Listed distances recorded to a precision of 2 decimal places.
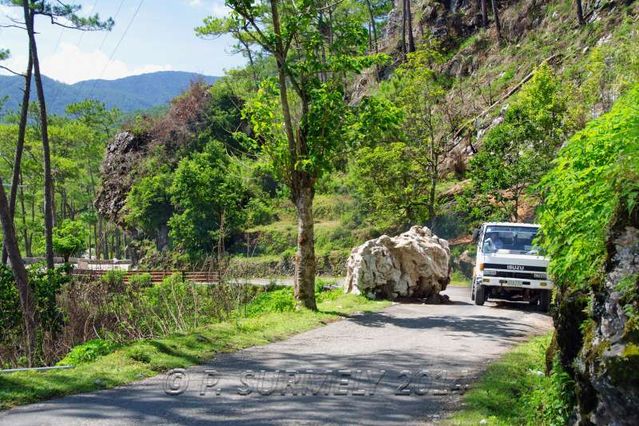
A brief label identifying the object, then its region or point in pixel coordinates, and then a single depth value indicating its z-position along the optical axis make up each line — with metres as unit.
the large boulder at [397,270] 19.75
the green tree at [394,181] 34.69
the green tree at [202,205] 44.09
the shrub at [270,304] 17.41
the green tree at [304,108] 15.93
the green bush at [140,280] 30.77
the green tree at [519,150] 28.17
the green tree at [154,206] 49.97
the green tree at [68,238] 39.56
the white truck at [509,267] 17.00
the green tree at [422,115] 34.62
